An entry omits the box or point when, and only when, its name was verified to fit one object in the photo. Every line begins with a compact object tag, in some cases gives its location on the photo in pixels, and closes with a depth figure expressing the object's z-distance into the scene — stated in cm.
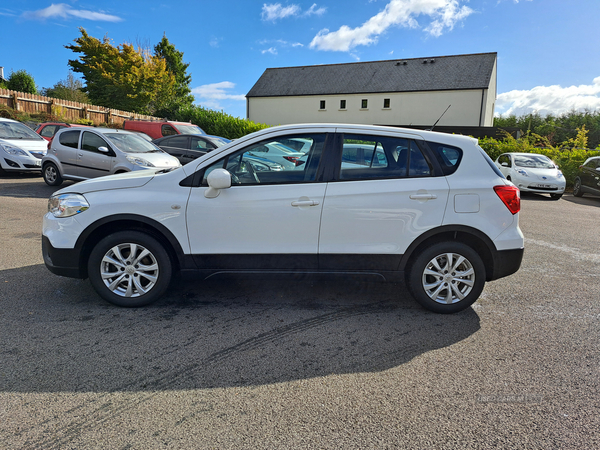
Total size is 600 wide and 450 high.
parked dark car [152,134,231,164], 1387
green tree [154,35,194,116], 5844
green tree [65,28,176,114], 3522
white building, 4350
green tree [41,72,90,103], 4600
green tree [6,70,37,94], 4509
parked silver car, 1030
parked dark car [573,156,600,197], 1477
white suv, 389
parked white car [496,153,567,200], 1476
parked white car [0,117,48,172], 1307
